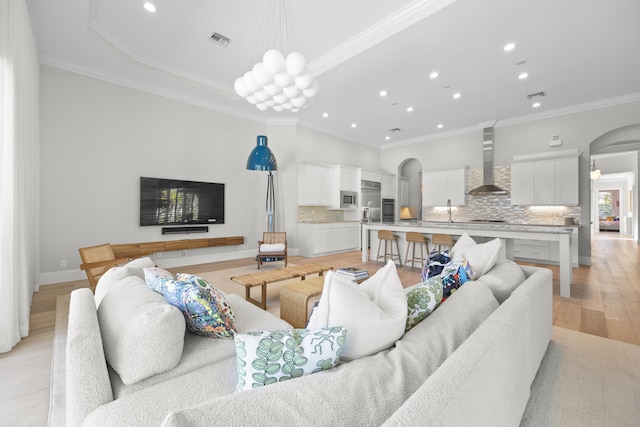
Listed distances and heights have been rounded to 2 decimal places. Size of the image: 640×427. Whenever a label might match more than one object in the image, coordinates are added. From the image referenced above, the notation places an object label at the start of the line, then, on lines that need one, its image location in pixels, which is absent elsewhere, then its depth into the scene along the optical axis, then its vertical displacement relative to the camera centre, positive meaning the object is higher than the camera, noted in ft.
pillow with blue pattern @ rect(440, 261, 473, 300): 5.84 -1.35
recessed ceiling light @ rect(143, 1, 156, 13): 10.30 +7.83
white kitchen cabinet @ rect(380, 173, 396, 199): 28.39 +2.92
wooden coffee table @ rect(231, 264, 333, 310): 10.08 -2.41
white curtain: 7.45 +1.21
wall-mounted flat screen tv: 16.43 +0.77
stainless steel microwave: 25.15 +1.33
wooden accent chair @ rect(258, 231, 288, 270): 17.42 -2.35
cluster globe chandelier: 8.36 +4.33
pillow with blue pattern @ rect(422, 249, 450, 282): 7.76 -1.42
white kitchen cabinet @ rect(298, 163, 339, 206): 22.58 +2.52
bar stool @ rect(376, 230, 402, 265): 18.29 -1.91
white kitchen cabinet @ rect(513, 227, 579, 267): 18.58 -2.57
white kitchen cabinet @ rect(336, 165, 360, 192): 24.81 +3.32
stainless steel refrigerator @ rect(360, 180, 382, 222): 26.50 +1.31
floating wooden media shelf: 15.19 -1.92
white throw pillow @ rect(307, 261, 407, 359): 3.27 -1.28
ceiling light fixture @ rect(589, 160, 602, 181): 26.93 +4.04
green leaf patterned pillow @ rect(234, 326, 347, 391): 2.83 -1.47
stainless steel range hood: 22.66 +4.72
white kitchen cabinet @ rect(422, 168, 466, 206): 24.00 +2.45
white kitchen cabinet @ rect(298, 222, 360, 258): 21.84 -1.97
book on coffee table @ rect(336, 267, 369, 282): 10.08 -2.21
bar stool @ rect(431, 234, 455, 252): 15.71 -1.48
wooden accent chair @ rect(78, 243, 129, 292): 10.55 -1.88
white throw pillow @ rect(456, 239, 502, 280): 7.03 -1.11
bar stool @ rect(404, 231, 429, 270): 16.93 -1.74
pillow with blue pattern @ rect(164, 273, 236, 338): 4.39 -1.50
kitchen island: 12.00 -0.99
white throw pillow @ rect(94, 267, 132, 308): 5.79 -1.42
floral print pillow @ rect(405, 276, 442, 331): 4.27 -1.41
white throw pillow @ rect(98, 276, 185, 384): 3.53 -1.67
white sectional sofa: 2.15 -1.62
